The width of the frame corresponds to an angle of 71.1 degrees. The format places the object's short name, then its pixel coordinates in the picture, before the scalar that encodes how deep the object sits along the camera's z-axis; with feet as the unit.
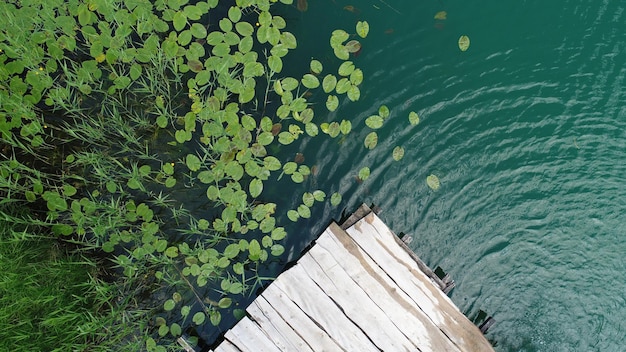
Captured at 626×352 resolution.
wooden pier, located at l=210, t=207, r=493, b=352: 9.69
